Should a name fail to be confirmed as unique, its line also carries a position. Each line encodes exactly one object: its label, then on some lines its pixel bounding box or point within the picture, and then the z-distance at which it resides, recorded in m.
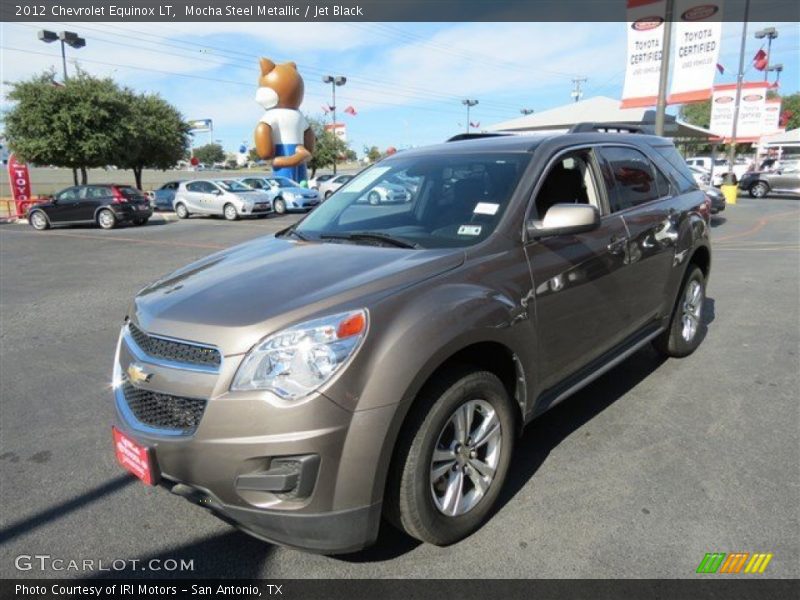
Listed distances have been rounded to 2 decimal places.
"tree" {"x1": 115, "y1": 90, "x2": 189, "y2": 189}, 33.14
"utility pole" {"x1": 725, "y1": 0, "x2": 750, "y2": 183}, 26.45
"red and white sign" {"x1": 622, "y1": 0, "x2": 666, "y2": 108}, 15.38
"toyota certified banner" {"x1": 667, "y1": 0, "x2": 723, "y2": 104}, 15.72
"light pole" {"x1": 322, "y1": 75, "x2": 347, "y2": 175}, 49.62
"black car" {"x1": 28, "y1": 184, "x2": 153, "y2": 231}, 19.56
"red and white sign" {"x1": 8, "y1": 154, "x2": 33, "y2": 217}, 24.77
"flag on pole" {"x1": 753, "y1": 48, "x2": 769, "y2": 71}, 31.58
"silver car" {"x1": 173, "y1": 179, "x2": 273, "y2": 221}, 22.11
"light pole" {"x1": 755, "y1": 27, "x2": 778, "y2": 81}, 43.96
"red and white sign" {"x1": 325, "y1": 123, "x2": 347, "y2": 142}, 62.36
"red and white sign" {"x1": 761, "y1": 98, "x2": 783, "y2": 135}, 35.34
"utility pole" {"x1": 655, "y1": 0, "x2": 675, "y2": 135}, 14.36
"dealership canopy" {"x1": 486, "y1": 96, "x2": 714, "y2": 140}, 25.89
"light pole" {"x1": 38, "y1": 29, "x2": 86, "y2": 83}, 28.19
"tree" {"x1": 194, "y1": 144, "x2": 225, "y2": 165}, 128.88
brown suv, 2.19
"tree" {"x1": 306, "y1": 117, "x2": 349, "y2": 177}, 55.34
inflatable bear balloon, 28.94
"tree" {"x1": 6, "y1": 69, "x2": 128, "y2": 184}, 26.59
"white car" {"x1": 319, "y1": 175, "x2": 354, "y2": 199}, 30.20
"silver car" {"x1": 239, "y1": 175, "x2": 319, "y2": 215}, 24.94
